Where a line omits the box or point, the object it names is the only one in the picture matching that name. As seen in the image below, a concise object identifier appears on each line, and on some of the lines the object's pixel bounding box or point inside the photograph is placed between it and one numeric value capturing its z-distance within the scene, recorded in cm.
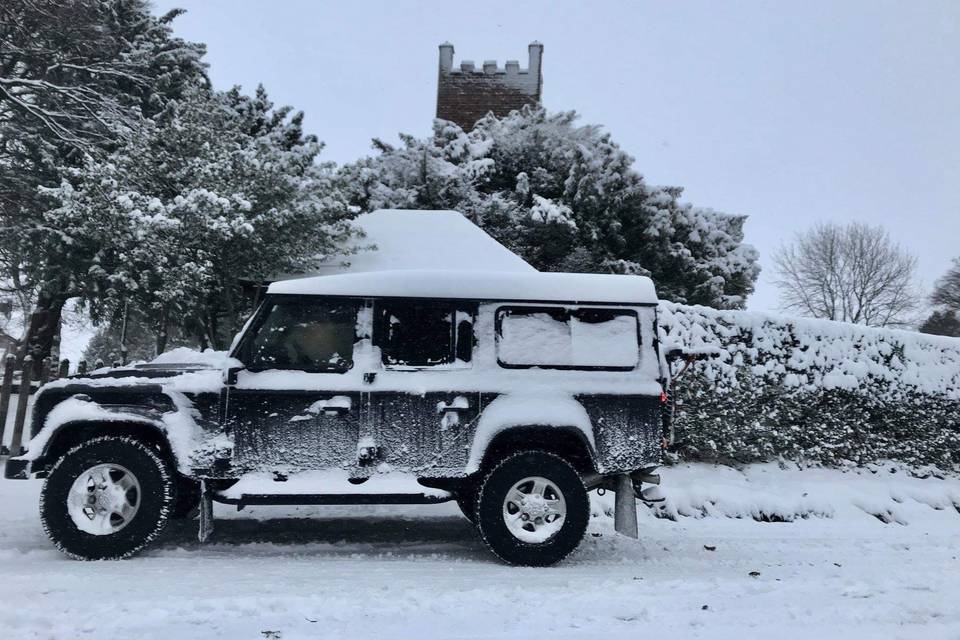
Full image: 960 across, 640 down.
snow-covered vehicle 489
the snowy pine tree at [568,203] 1812
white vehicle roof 521
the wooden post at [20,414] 796
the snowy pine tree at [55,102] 1376
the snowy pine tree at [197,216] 1052
